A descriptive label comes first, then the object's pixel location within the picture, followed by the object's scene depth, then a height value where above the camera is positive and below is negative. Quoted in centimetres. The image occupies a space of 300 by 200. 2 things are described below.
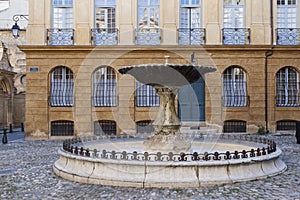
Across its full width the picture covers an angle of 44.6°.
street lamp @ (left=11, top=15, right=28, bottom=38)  1966 +376
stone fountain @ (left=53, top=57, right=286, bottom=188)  716 -126
